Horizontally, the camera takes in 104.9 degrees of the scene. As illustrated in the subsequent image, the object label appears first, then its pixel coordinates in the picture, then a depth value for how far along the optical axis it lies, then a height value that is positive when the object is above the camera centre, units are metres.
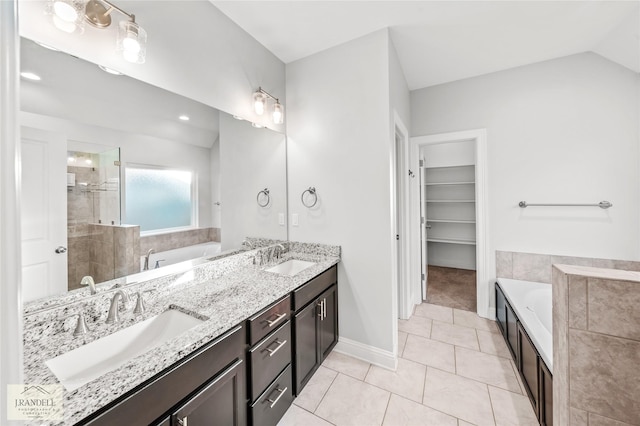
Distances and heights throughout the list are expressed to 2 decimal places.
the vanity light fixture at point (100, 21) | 1.06 +0.89
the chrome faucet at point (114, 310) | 1.14 -0.46
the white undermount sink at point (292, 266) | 2.14 -0.48
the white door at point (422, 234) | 3.28 -0.31
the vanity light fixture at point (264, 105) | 2.11 +0.95
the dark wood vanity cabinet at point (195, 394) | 0.79 -0.68
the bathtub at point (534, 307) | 1.58 -0.83
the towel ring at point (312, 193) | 2.33 +0.18
